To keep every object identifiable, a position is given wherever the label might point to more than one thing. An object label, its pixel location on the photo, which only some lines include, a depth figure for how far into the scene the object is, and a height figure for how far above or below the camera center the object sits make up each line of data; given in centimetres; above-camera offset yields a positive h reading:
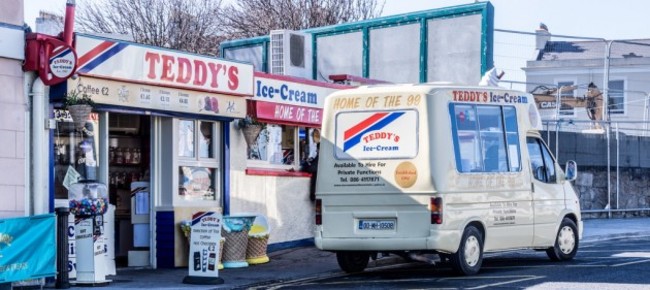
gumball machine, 1395 -117
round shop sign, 1377 +87
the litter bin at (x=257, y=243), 1702 -165
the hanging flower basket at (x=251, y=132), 1789 +3
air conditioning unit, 2188 +158
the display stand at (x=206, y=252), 1416 -148
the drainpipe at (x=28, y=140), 1390 -7
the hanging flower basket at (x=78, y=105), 1423 +37
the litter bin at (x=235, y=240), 1644 -155
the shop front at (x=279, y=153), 1798 -32
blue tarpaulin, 1288 -132
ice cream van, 1448 -55
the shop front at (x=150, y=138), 1484 -5
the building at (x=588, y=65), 4453 +285
